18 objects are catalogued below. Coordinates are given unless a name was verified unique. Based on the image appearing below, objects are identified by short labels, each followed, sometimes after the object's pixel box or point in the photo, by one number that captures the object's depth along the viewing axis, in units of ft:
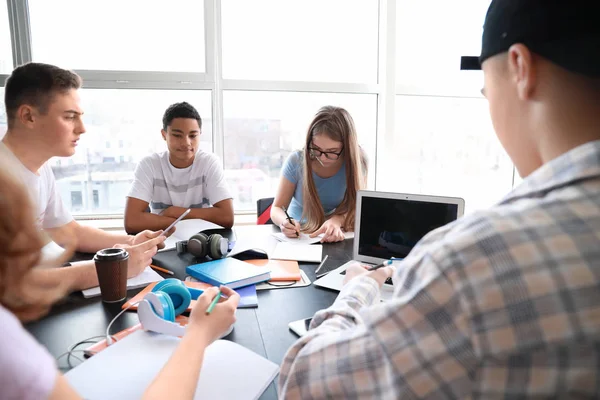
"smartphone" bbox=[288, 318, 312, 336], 3.28
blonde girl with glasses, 7.16
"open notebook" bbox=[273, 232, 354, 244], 6.00
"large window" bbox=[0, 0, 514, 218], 9.89
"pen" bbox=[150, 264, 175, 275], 4.60
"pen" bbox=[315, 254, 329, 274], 4.82
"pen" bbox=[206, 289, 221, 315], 2.92
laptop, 4.44
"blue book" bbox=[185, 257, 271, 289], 4.17
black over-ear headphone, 5.00
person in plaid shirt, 1.42
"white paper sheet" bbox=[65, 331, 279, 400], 2.52
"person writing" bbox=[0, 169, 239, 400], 1.58
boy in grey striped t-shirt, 7.94
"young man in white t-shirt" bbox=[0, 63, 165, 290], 5.79
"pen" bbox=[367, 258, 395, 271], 3.59
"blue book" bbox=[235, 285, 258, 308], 3.81
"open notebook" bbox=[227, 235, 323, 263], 5.19
